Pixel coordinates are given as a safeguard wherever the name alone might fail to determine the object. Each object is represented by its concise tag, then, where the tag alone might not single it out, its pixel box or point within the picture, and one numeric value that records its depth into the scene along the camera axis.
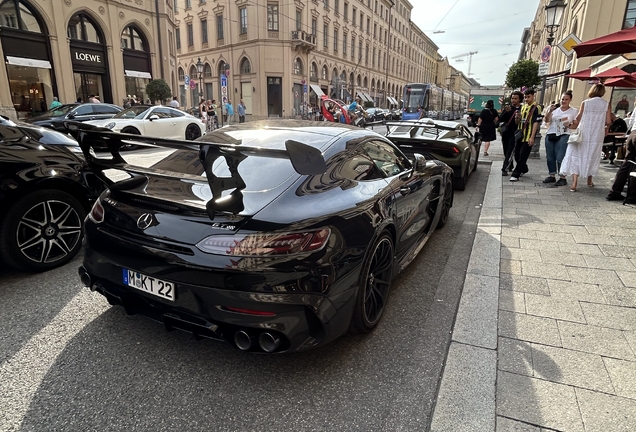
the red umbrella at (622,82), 10.93
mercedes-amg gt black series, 2.12
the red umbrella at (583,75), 10.88
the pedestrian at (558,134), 7.74
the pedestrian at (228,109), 24.03
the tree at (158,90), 23.23
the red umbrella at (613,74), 9.90
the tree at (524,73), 31.33
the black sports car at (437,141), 7.57
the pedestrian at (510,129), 9.34
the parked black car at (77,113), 13.21
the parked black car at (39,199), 3.49
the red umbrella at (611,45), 5.60
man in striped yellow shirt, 8.54
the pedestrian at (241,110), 29.28
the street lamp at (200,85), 28.73
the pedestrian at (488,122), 11.41
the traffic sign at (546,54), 11.94
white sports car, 12.65
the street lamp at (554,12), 11.78
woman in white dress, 7.18
